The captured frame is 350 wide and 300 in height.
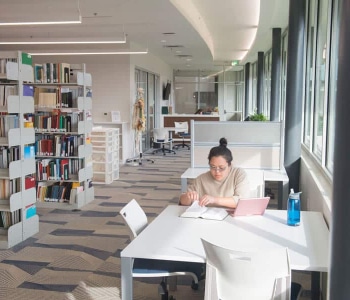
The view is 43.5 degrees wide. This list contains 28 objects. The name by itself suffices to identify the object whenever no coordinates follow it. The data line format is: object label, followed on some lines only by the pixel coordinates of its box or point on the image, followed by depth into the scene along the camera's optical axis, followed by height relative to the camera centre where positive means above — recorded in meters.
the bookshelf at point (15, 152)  4.87 -0.45
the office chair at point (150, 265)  2.69 -0.96
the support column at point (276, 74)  10.55 +0.95
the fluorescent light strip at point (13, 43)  10.61 +1.68
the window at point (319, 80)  5.71 +0.45
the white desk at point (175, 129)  14.56 -0.58
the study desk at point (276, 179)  4.96 -0.74
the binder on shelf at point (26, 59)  5.09 +0.63
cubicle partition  5.54 -0.37
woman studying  3.55 -0.57
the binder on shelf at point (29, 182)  5.16 -0.82
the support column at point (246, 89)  19.47 +1.04
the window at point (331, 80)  4.41 +0.34
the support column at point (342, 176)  1.83 -0.27
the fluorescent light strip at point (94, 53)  10.73 +1.46
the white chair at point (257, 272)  2.04 -0.75
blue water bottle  3.03 -0.68
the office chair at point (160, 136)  13.27 -0.71
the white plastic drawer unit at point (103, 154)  8.59 -0.82
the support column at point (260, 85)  14.71 +0.96
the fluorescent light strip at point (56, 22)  6.78 +1.42
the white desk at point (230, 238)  2.39 -0.77
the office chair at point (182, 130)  14.91 -0.58
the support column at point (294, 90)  6.00 +0.33
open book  3.14 -0.73
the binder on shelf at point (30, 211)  5.21 -1.18
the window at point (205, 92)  22.47 +1.07
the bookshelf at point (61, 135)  6.67 -0.35
